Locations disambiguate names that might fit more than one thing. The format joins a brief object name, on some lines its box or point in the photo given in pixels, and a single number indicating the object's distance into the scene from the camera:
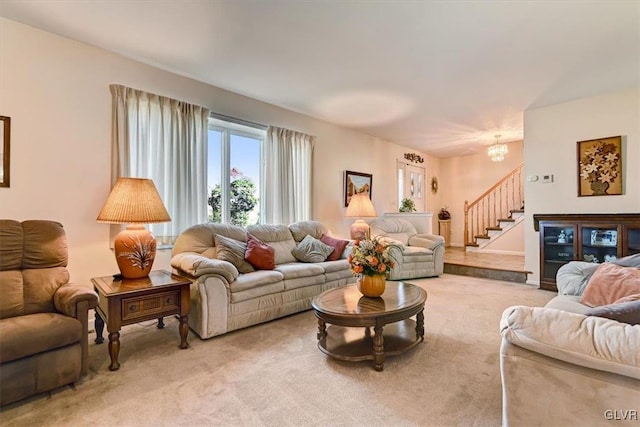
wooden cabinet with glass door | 3.80
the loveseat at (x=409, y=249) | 5.02
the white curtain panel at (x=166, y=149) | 3.10
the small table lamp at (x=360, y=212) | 5.25
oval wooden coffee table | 2.21
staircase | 6.91
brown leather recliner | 1.76
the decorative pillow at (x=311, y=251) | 3.99
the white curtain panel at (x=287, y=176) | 4.48
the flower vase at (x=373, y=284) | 2.58
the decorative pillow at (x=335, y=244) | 4.18
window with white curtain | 3.98
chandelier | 5.97
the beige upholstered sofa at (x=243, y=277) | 2.75
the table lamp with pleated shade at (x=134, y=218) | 2.53
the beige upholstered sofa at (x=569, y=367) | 1.08
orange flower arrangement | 2.54
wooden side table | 2.24
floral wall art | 4.09
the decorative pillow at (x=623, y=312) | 1.24
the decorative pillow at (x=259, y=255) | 3.36
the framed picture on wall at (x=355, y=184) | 5.73
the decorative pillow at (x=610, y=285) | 1.91
